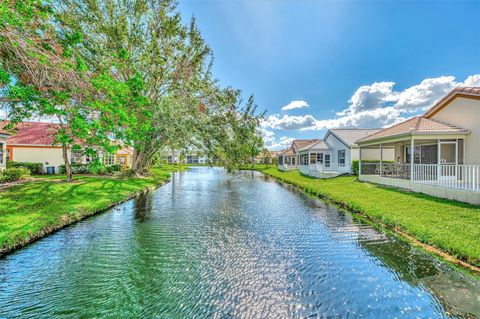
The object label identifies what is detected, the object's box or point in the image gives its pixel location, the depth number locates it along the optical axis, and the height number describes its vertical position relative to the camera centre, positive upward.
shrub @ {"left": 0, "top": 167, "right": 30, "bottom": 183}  15.41 -0.91
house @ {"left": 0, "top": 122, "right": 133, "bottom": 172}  24.06 +1.25
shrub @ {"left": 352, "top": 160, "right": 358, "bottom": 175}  23.59 -0.57
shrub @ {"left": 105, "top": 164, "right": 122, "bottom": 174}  24.77 -0.78
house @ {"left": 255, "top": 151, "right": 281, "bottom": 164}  67.46 +0.72
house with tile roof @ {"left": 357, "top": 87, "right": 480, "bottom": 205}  11.11 +0.97
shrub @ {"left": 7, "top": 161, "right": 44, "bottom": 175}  21.53 -0.42
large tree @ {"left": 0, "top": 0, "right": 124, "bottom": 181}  6.85 +2.93
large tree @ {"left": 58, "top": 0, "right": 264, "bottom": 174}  17.62 +8.31
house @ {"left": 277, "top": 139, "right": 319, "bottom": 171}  43.31 +0.86
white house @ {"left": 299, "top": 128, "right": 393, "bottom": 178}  24.77 +0.89
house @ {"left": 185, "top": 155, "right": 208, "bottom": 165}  98.53 +0.15
